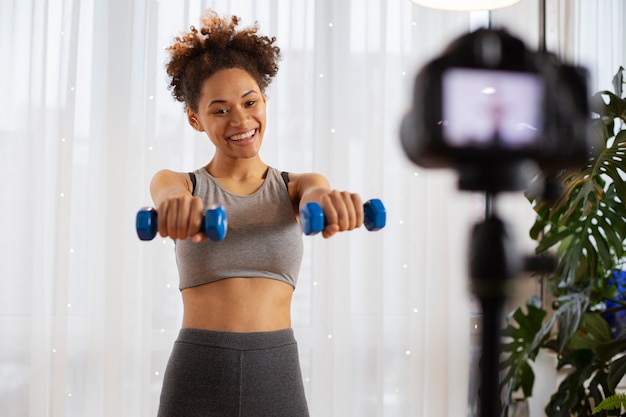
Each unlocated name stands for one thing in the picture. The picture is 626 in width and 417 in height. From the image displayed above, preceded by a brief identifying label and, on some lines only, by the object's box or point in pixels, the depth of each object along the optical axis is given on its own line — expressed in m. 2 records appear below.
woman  1.23
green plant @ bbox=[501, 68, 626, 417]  2.15
